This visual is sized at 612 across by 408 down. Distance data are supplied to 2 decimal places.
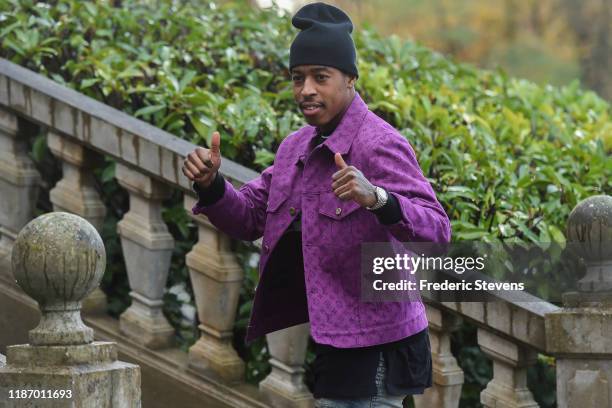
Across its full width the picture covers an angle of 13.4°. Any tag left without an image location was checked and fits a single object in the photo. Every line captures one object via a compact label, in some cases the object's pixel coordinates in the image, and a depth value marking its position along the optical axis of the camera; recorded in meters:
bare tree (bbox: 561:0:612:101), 37.59
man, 8.36
